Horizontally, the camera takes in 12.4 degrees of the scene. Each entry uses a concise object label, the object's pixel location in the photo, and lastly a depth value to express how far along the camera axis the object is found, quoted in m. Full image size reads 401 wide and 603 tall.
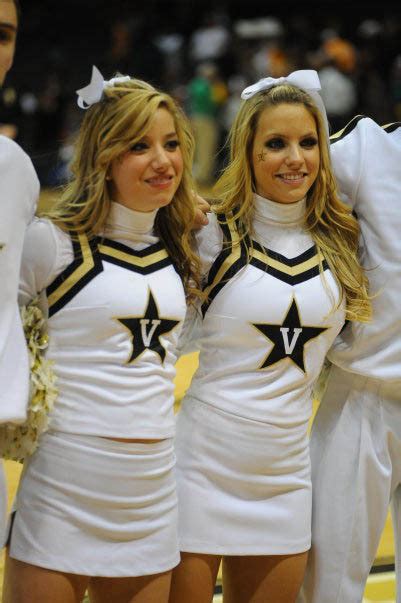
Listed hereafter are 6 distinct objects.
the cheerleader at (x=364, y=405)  4.94
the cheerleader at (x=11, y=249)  3.73
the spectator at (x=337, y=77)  18.29
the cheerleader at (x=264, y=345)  4.69
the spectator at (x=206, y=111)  19.52
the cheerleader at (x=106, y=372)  4.23
